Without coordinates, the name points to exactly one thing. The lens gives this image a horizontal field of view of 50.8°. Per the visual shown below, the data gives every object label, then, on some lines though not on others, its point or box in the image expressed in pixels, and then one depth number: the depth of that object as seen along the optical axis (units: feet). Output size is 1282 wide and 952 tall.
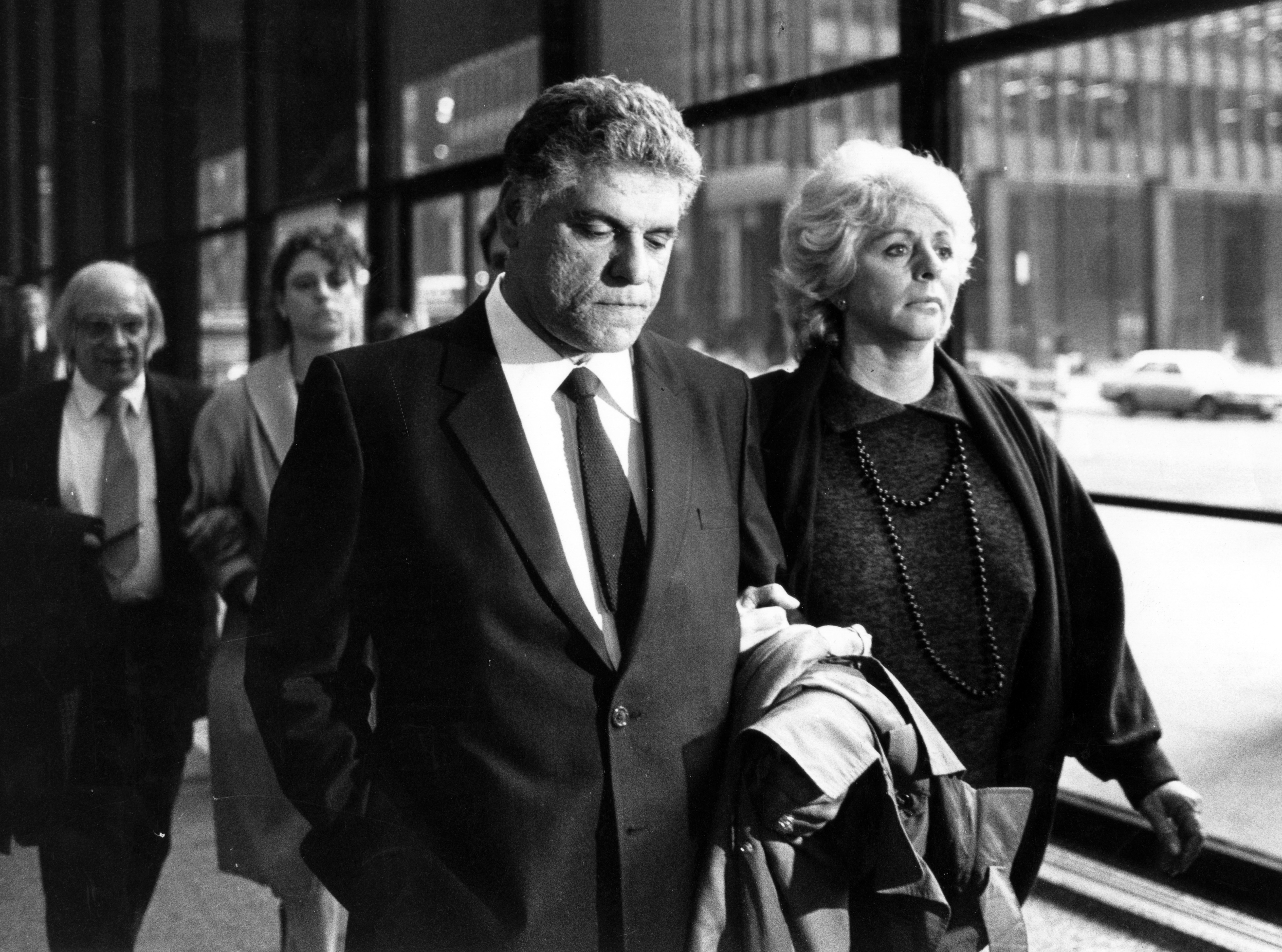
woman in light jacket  6.49
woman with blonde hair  6.37
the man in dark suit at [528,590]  5.05
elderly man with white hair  6.50
